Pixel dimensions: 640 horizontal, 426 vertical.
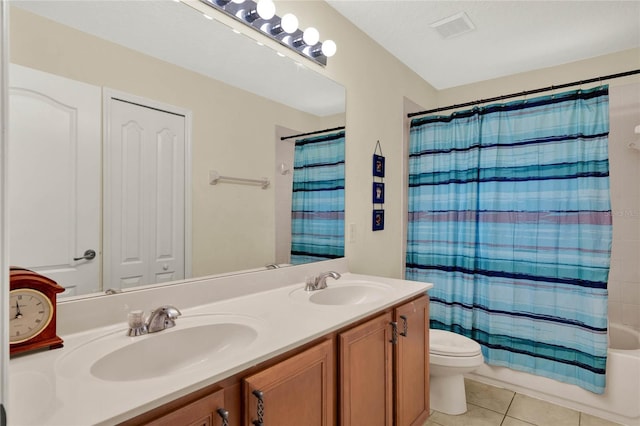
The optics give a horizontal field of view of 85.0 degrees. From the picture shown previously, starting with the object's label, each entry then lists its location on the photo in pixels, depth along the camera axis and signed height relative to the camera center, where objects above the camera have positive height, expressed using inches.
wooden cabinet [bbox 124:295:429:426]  33.5 -22.0
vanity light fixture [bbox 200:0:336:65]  59.7 +34.5
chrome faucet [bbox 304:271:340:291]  68.1 -14.0
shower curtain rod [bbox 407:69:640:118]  78.2 +30.6
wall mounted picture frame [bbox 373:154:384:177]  95.0 +12.6
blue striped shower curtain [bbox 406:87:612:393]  82.2 -4.3
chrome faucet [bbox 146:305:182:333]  43.1 -13.7
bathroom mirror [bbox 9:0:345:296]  41.3 +17.9
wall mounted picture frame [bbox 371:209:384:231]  95.3 -2.5
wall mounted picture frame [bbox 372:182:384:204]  95.2 +5.0
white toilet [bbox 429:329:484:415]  80.7 -36.6
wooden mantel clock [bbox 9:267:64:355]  34.9 -10.7
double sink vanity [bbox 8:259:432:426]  29.3 -16.1
